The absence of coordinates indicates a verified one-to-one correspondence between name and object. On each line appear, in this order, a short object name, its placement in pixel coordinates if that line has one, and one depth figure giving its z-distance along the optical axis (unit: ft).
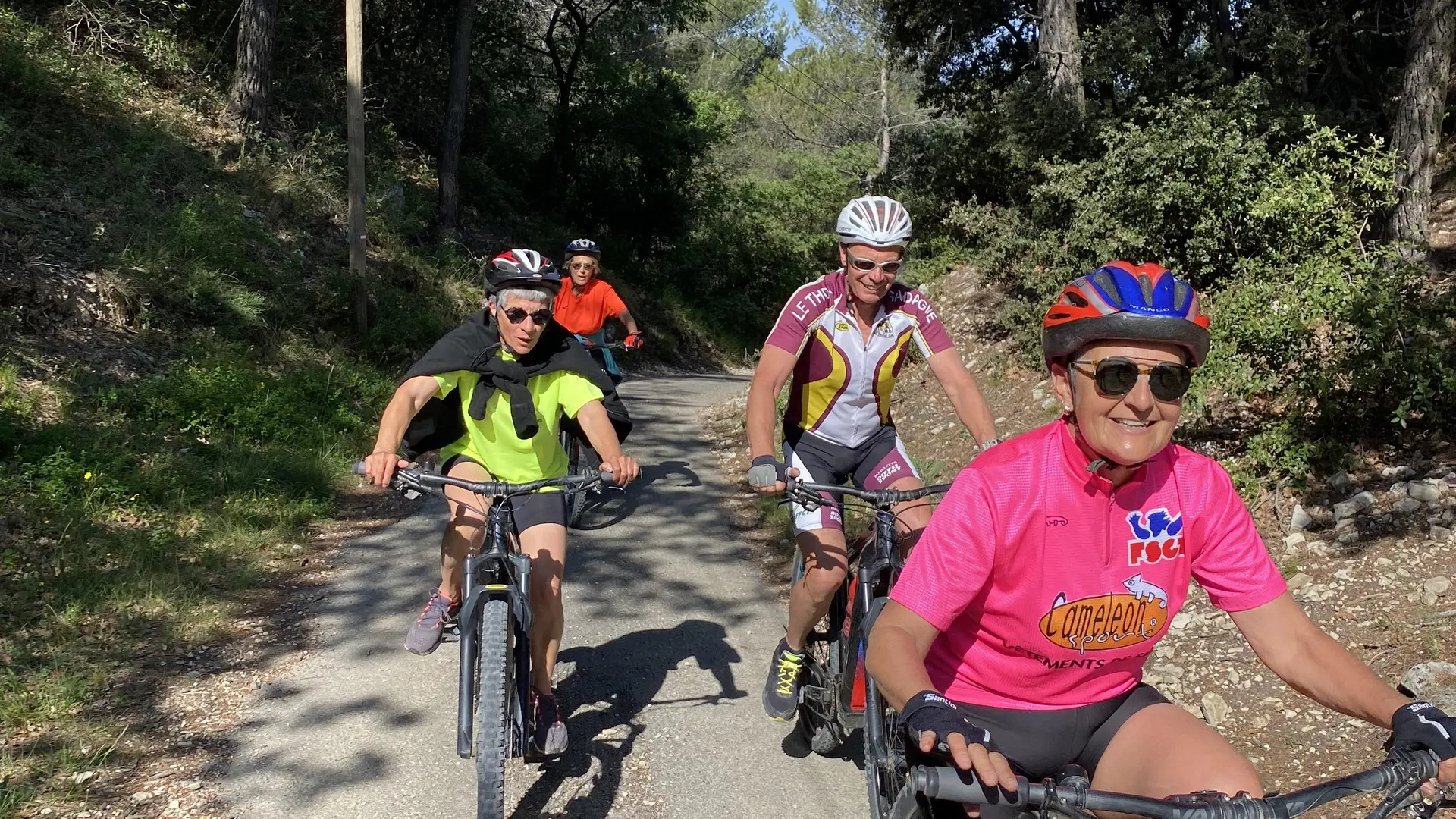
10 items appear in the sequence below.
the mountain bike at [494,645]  11.23
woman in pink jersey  7.77
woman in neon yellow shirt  13.87
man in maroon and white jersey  14.35
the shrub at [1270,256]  20.29
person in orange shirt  29.91
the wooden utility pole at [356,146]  38.19
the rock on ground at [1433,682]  13.44
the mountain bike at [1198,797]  6.07
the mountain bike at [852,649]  11.04
